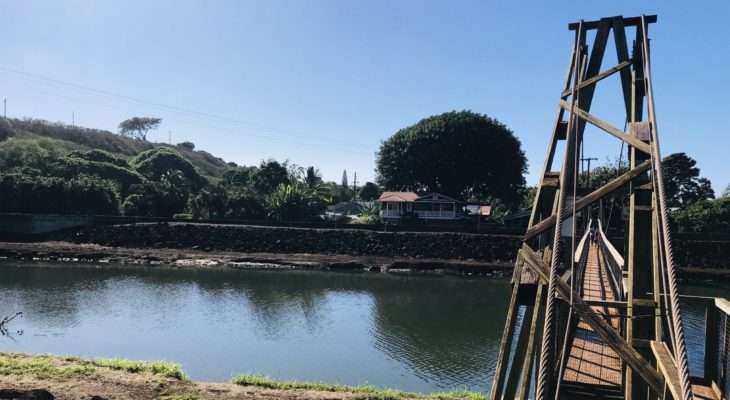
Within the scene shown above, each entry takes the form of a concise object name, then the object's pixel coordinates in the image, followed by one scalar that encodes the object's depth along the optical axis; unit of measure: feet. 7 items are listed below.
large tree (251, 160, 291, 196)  158.30
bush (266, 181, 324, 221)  136.46
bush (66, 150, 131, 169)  179.01
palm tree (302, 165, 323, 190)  169.89
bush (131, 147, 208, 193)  218.38
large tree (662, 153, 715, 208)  146.10
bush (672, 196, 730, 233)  116.67
